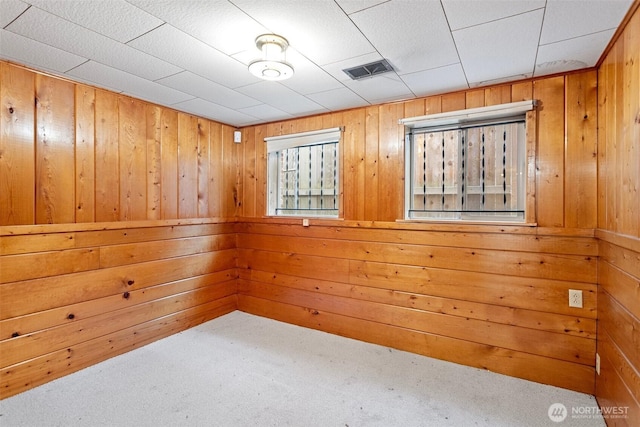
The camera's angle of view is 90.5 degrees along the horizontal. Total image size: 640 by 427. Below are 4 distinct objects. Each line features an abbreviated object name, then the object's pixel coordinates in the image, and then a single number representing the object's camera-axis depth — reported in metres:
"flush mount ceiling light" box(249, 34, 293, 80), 1.83
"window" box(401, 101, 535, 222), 2.51
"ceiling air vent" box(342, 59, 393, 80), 2.15
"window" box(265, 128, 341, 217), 3.47
